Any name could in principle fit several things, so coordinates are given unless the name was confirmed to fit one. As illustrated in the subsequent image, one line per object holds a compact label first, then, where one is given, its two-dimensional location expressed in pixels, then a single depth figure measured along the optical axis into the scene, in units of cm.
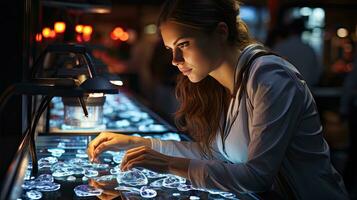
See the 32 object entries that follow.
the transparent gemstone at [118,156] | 211
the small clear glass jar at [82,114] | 230
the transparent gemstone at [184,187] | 175
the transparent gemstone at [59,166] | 193
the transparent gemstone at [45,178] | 175
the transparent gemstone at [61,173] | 186
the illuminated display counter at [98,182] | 166
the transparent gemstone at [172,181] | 178
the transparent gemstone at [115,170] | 193
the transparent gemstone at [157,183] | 178
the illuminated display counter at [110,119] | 247
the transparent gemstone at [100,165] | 200
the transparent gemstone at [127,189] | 172
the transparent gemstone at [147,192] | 166
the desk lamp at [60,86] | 138
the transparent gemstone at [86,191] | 164
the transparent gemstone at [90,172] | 188
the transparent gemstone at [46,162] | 195
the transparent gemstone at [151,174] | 189
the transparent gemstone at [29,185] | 166
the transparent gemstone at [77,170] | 191
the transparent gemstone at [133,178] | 180
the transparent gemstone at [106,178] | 182
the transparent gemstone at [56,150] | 217
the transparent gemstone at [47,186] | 167
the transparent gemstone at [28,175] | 174
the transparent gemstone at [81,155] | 216
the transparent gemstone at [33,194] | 158
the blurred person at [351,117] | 493
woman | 167
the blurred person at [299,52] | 519
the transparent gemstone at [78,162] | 202
